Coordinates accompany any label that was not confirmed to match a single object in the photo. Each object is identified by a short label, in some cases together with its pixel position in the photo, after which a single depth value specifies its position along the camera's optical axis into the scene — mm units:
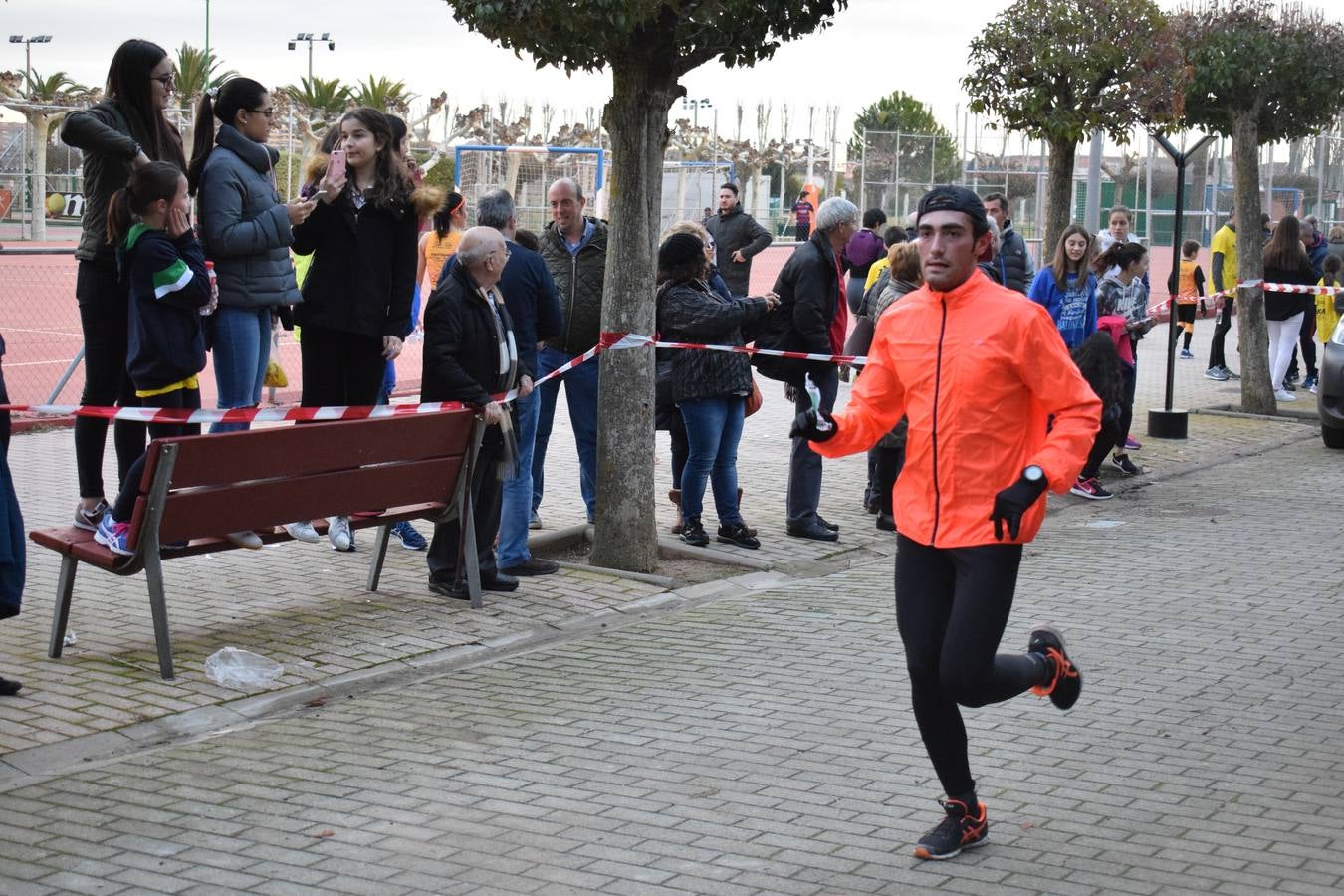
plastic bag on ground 6516
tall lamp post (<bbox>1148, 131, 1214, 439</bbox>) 14672
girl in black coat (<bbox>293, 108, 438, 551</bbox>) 8031
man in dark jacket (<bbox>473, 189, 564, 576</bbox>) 8422
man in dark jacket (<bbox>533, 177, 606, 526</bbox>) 9328
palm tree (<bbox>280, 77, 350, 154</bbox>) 56031
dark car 13992
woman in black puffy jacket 9094
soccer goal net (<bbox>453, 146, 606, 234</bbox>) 31945
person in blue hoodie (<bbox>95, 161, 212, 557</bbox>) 7129
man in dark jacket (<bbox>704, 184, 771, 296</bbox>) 15234
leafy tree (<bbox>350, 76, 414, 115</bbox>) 57656
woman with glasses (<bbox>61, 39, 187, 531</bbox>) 7617
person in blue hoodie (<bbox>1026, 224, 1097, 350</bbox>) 11622
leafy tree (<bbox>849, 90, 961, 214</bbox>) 38219
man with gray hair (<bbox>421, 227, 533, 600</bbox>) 7711
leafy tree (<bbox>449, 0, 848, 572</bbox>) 8109
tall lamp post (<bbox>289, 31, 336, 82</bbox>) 53844
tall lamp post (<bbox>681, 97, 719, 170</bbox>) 66200
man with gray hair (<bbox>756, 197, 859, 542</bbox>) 9750
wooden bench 6465
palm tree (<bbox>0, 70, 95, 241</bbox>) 31609
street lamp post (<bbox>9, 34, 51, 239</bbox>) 31719
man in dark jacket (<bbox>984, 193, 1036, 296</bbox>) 13805
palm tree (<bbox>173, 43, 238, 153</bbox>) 52275
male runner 4676
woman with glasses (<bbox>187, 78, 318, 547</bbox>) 7977
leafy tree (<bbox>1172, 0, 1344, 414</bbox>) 16219
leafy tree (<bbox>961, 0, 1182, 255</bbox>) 13977
